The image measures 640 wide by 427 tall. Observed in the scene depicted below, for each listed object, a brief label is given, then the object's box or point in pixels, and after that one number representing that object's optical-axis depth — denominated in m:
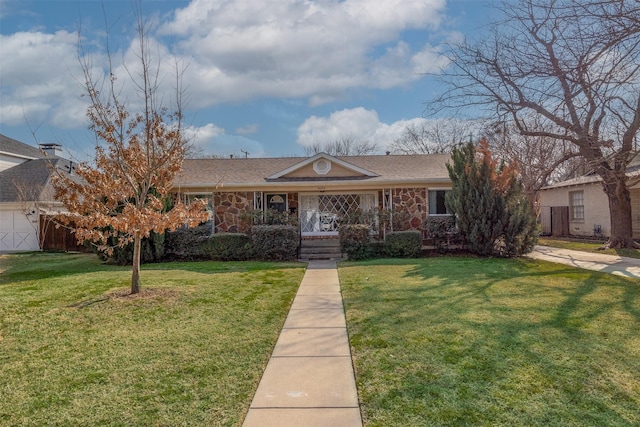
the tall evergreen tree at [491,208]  11.94
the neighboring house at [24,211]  17.78
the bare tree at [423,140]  34.38
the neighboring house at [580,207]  17.75
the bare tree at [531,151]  21.00
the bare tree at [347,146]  40.19
